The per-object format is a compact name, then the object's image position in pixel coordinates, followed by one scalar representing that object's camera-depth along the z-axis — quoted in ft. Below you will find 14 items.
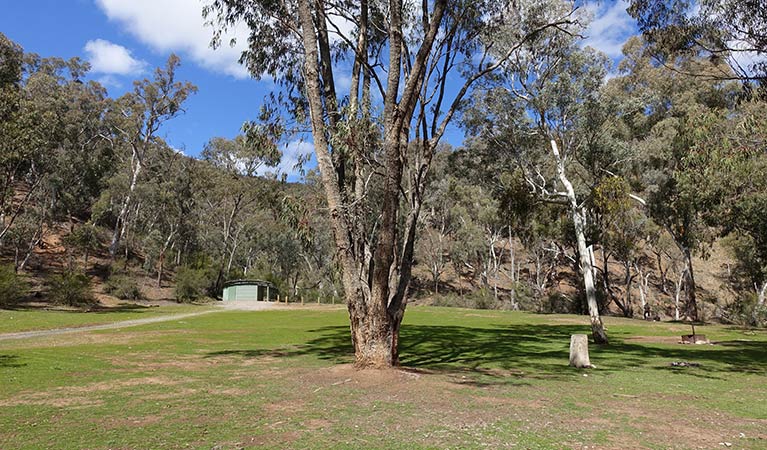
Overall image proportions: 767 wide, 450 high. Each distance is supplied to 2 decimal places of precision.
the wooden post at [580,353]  33.09
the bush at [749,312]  88.22
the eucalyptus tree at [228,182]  156.56
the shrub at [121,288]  123.24
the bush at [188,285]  136.05
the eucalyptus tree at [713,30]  40.93
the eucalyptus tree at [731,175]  45.42
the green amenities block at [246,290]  154.71
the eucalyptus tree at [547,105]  57.72
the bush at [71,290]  94.02
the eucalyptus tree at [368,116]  29.25
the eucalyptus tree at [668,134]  73.15
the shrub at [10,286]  82.28
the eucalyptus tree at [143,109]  138.62
